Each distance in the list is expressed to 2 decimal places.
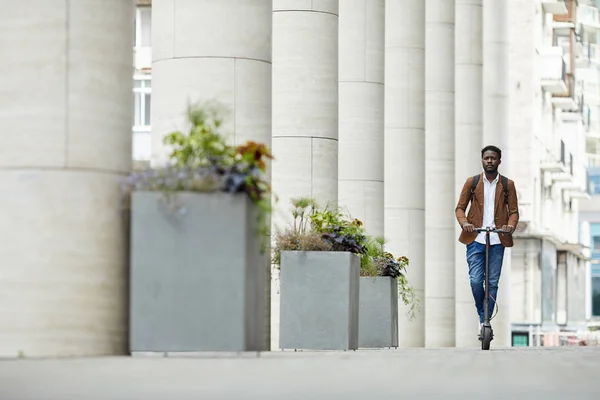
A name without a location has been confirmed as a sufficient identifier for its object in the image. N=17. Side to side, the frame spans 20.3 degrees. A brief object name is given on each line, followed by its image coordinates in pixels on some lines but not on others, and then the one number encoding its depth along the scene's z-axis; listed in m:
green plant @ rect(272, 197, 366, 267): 16.47
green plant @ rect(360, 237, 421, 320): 21.19
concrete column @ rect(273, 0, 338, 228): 21.19
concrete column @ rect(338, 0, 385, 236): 26.42
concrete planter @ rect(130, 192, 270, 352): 11.57
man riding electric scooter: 18.25
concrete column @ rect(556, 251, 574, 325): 80.19
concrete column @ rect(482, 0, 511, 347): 42.03
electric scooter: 18.22
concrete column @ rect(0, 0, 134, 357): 11.80
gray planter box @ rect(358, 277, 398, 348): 21.48
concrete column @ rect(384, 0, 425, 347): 32.31
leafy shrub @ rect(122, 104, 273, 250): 11.60
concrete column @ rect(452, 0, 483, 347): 38.56
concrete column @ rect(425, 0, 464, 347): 35.72
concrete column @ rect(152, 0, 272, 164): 15.45
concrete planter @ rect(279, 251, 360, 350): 16.36
